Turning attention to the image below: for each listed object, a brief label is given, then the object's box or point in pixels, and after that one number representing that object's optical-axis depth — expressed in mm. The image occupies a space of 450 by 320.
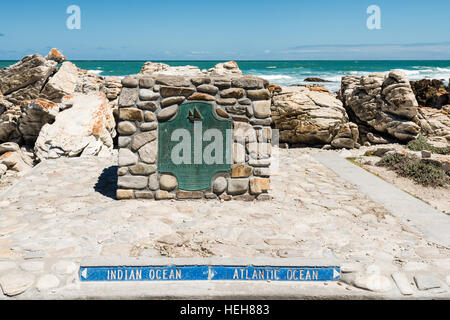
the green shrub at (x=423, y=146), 10383
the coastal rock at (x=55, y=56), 15107
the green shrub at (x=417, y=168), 7439
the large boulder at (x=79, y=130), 8789
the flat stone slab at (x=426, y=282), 3428
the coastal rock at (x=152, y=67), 12634
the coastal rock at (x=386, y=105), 11695
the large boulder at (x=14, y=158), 9398
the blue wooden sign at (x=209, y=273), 3520
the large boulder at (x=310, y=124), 10828
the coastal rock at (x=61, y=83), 13422
